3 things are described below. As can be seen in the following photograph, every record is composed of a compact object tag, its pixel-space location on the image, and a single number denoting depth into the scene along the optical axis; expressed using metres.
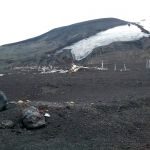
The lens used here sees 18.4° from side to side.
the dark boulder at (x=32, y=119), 14.77
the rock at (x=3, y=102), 16.59
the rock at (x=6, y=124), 14.84
